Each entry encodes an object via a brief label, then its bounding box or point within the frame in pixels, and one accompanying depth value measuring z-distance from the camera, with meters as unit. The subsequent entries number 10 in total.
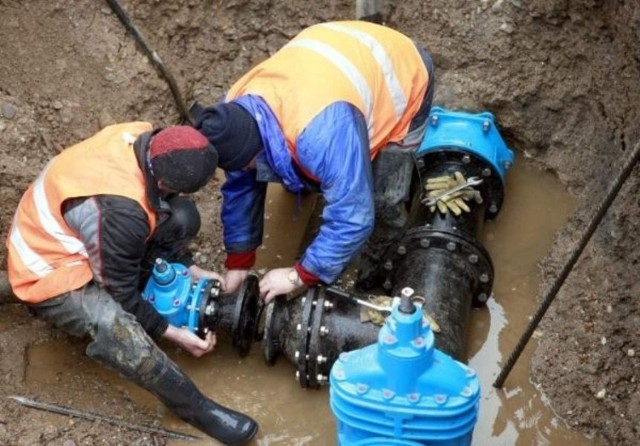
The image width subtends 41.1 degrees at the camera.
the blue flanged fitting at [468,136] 3.85
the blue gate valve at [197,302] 3.24
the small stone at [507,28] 4.14
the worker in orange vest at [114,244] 2.92
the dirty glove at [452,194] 3.58
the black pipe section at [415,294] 3.13
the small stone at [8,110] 3.68
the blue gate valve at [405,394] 2.35
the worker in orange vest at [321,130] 3.01
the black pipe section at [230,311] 3.28
